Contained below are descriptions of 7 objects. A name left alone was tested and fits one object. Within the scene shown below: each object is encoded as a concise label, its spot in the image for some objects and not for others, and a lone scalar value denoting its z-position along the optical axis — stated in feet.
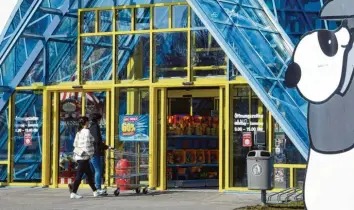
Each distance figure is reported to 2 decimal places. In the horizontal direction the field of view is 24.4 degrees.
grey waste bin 48.16
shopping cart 57.98
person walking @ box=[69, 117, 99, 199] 55.11
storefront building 59.06
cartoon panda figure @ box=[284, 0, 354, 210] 36.88
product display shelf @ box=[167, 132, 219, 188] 63.77
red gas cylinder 58.54
